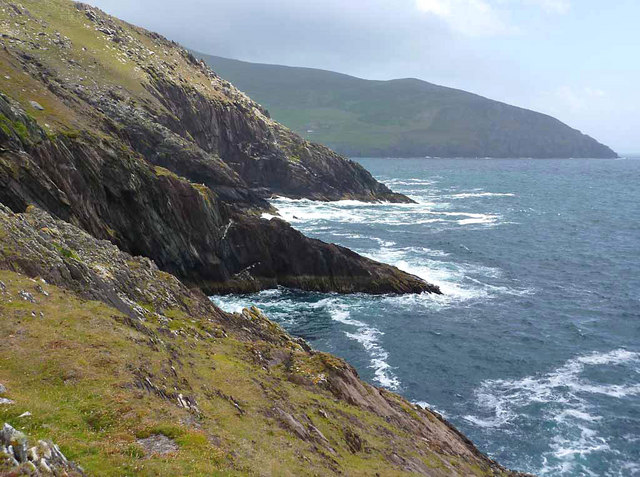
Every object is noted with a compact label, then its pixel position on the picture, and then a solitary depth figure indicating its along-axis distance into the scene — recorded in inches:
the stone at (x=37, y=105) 2490.9
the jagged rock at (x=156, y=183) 2073.1
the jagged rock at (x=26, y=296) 1045.2
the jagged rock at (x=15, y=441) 567.5
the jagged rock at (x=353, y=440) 1132.8
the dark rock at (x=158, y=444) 722.8
